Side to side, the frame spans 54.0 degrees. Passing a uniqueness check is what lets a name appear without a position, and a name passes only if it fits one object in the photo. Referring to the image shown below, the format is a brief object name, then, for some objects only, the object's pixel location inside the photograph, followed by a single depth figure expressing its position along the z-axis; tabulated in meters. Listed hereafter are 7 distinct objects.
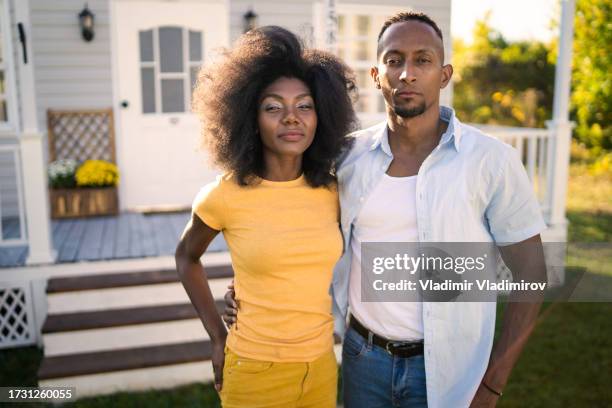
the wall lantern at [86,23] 5.96
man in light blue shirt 1.79
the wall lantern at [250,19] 6.37
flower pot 6.08
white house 5.94
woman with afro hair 1.89
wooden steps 3.89
